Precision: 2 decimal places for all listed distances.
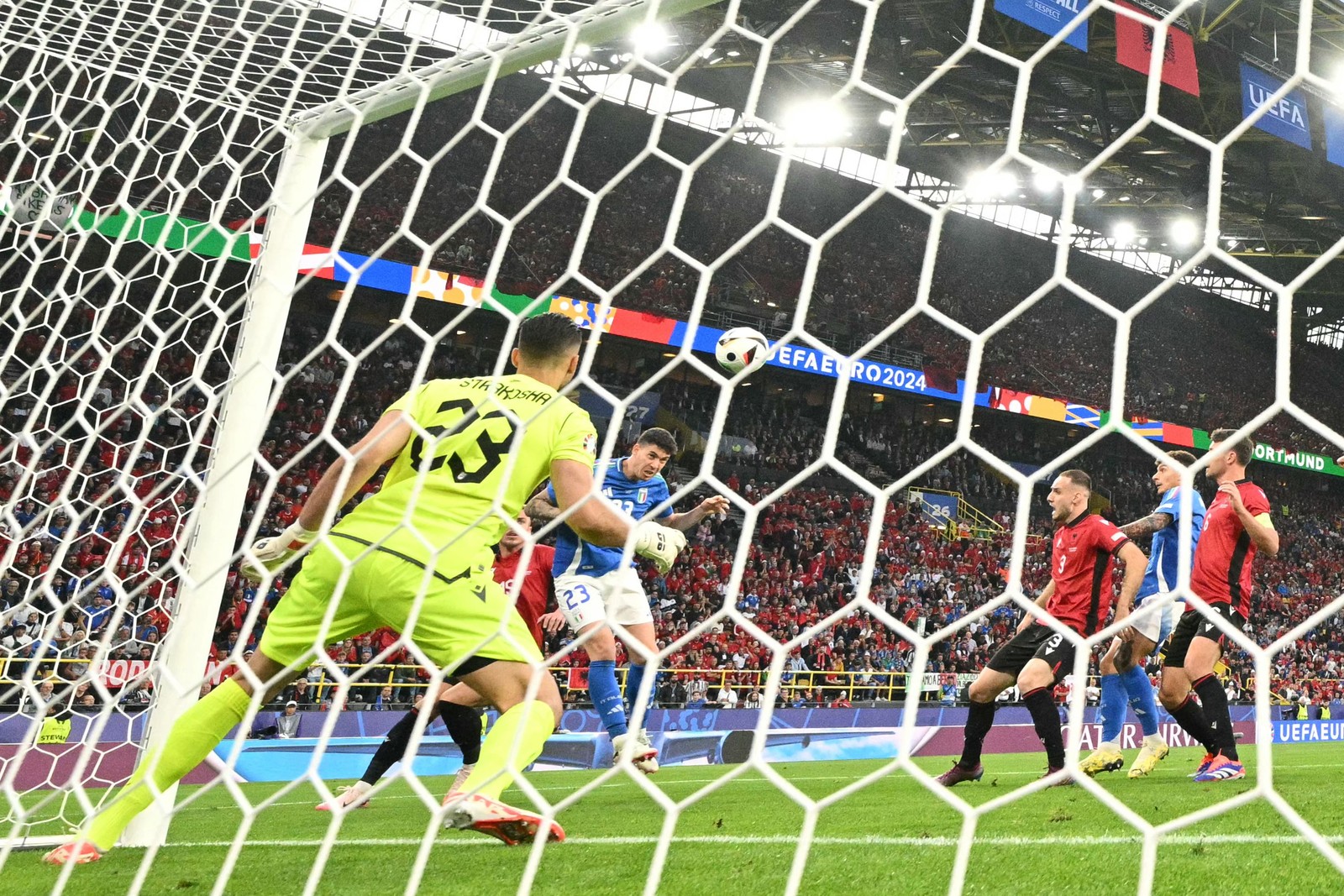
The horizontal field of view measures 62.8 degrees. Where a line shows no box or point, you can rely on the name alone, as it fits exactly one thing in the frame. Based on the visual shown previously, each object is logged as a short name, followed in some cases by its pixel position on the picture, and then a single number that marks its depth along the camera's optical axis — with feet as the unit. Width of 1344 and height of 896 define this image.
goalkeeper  7.30
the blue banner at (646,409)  66.14
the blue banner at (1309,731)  46.83
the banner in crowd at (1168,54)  43.50
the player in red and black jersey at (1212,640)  13.46
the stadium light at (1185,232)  77.56
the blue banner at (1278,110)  46.91
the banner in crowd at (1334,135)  48.96
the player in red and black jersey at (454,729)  12.40
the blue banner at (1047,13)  43.88
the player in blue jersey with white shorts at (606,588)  13.76
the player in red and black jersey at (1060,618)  13.55
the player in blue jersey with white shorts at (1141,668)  14.88
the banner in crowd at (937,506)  69.26
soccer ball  12.47
